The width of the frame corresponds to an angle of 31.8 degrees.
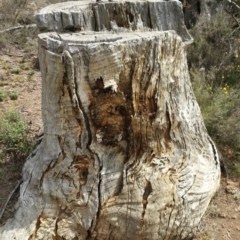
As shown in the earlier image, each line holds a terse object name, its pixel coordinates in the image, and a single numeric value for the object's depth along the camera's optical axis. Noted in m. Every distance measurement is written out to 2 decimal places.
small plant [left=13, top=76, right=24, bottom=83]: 6.30
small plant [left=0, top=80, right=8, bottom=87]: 6.06
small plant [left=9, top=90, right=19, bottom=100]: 5.61
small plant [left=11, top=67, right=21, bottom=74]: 6.61
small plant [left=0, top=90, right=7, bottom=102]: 5.56
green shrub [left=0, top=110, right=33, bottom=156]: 4.12
